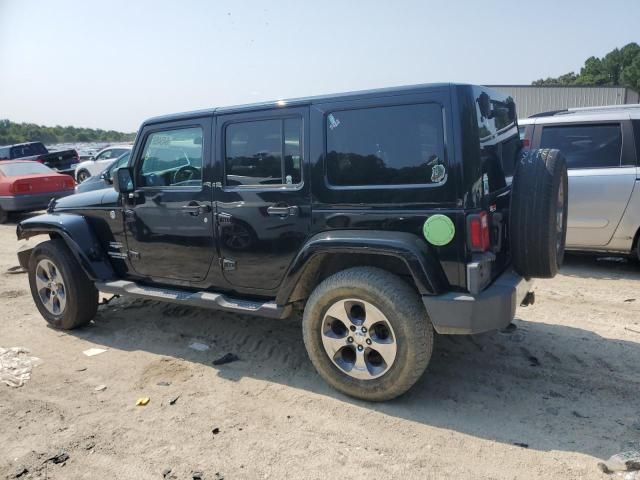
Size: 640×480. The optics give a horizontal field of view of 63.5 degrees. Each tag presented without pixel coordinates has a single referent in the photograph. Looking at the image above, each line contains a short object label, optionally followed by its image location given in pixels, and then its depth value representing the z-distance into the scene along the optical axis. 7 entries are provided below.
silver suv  5.86
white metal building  29.28
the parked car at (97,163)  18.00
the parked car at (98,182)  12.22
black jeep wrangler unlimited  3.07
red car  11.88
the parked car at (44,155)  20.16
